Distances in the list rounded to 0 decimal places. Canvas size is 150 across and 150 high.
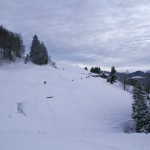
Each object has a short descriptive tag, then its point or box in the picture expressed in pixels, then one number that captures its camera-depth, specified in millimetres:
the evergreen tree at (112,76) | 76750
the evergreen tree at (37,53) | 77062
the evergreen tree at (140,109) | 28681
